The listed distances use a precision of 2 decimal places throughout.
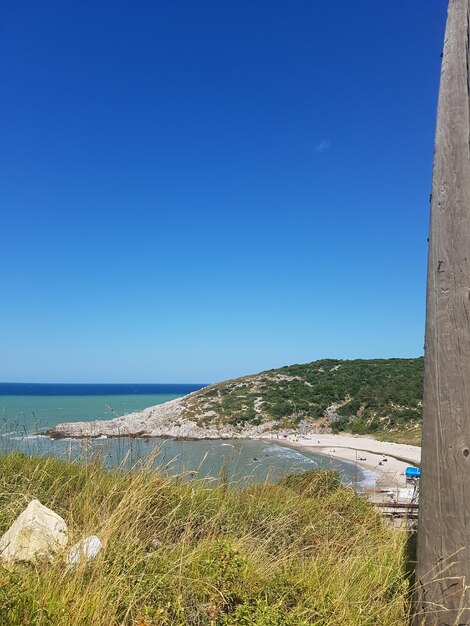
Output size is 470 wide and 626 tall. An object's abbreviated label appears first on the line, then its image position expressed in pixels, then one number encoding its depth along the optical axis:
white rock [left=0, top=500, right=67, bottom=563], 2.44
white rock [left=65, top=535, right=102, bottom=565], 2.28
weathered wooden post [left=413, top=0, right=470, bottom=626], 2.03
